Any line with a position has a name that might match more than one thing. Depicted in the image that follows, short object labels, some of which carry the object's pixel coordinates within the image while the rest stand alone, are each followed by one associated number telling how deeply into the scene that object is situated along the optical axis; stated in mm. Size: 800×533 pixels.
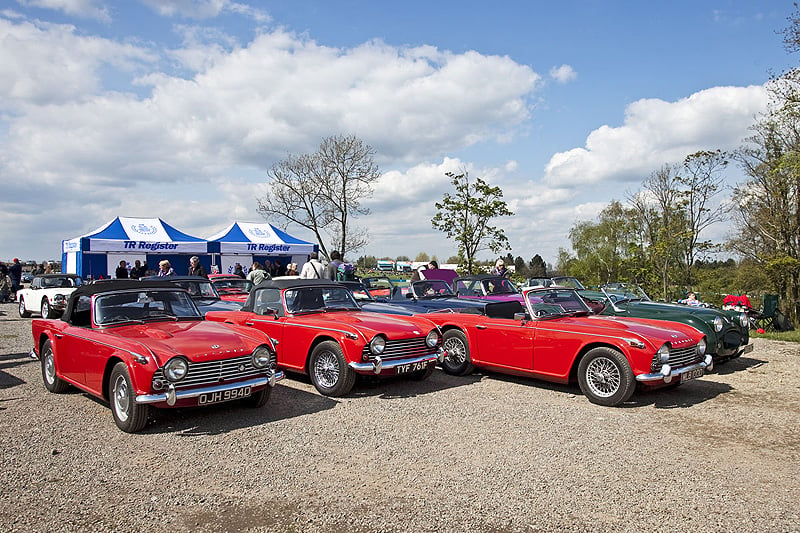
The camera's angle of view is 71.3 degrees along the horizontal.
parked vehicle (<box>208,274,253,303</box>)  13359
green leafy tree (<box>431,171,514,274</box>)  23375
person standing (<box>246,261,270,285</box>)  14156
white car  16938
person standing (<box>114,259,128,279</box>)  18183
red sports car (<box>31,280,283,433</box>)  5426
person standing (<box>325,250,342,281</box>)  12573
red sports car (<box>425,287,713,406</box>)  6664
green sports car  9398
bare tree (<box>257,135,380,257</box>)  29234
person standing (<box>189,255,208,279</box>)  17281
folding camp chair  15773
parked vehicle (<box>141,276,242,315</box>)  11539
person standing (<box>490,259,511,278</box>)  16250
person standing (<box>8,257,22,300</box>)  24906
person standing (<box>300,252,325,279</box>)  12227
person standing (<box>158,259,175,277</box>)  15328
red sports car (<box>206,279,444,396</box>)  7098
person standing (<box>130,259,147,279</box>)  19375
